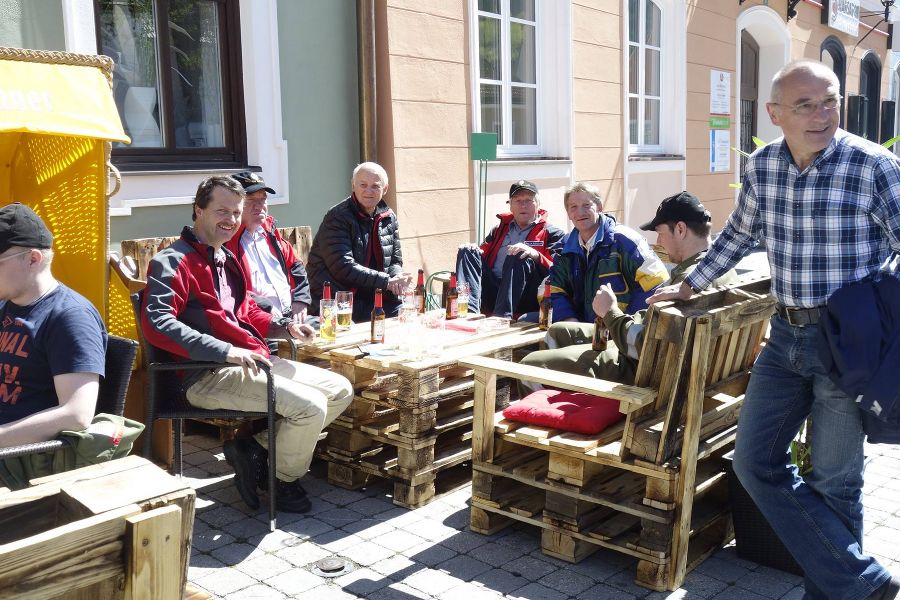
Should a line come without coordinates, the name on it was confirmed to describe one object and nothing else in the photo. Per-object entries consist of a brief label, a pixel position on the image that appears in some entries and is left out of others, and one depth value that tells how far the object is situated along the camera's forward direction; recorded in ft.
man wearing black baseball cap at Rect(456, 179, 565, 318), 19.26
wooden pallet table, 13.53
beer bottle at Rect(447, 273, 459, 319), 17.38
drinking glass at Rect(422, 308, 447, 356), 14.21
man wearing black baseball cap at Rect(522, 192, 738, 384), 12.07
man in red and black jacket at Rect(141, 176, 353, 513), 12.59
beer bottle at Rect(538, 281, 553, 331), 16.62
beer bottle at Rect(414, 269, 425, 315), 17.07
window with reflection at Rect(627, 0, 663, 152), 36.55
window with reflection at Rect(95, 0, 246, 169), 19.06
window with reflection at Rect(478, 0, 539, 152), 28.89
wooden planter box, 4.79
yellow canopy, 12.87
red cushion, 11.80
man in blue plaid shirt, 9.16
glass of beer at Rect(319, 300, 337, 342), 14.93
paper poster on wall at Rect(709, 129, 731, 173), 42.75
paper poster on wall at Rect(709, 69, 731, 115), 41.68
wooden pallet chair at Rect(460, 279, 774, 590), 10.74
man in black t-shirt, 9.20
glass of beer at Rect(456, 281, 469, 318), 17.40
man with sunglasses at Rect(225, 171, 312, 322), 17.16
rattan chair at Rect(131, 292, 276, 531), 12.65
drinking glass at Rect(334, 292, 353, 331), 15.74
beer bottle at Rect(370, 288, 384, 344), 14.83
